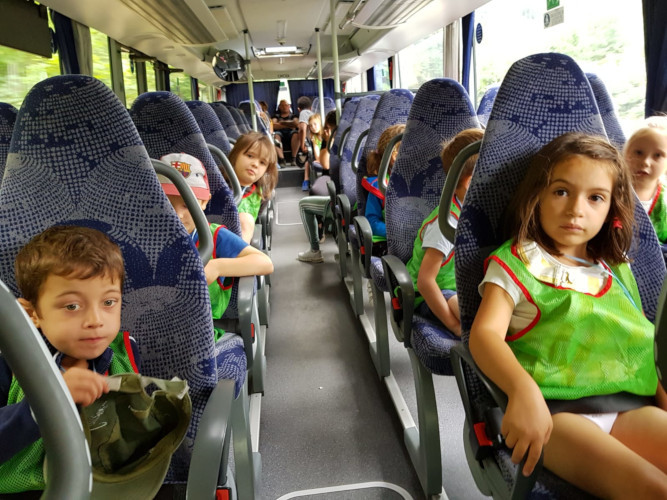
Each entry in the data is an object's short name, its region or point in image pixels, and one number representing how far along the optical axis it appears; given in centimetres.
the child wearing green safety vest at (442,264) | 161
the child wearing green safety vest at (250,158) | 264
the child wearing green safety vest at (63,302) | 89
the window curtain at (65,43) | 384
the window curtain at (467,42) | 500
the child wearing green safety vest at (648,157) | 170
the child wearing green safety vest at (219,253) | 168
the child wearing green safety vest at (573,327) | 88
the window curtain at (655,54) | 249
